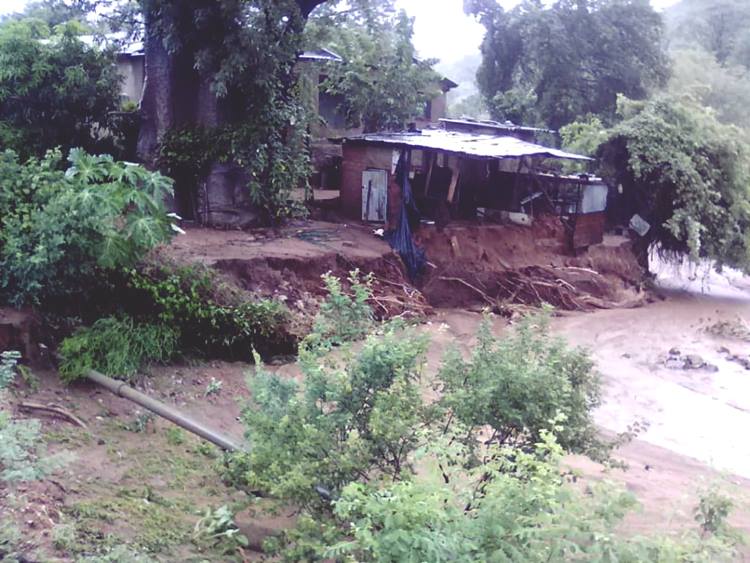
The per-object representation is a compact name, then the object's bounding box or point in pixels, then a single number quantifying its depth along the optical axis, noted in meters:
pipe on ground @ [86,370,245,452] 8.43
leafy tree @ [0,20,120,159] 15.11
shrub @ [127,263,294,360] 10.96
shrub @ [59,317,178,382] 9.70
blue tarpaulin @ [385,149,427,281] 19.06
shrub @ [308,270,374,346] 7.94
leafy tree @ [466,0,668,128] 30.80
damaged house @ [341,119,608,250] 20.34
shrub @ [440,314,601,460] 6.61
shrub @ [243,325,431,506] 6.23
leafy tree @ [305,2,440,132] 23.72
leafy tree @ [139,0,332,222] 15.12
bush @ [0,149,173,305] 9.57
